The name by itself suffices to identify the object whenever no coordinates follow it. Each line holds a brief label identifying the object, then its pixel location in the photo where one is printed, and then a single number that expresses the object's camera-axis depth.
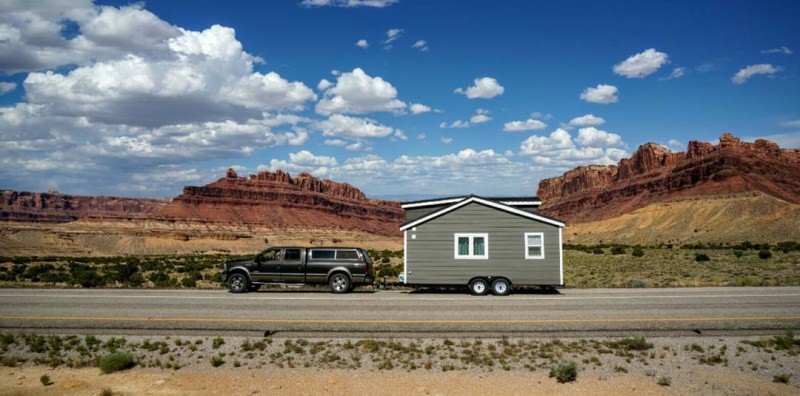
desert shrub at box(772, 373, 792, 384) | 9.73
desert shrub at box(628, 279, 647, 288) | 23.11
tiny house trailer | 20.33
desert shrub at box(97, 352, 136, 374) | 10.79
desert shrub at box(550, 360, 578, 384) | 9.89
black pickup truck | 20.98
